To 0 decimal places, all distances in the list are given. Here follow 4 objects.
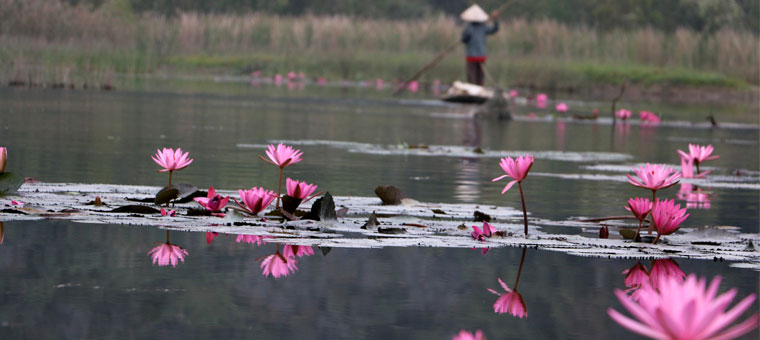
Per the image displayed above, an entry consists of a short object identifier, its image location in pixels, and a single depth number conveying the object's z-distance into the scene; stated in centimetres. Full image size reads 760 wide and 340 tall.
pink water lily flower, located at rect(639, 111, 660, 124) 3569
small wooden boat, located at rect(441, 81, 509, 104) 5144
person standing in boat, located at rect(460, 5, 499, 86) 5203
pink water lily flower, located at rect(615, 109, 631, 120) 3741
